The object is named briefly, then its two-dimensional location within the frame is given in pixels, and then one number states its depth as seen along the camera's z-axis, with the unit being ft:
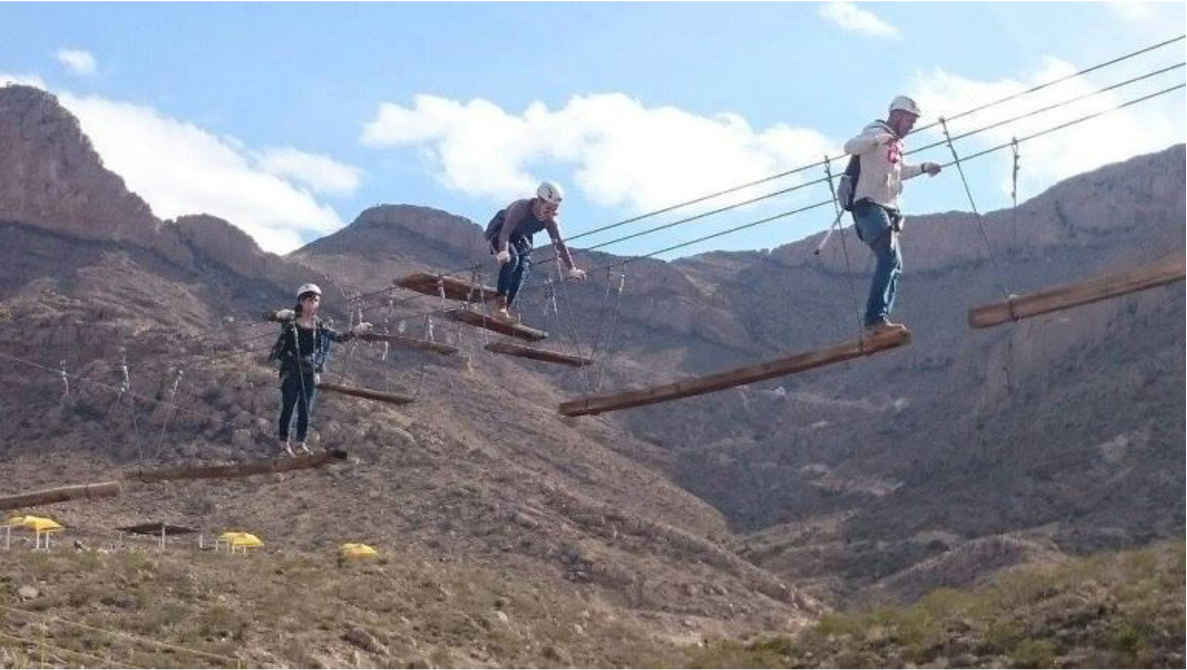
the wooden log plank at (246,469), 51.16
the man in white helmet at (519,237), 55.57
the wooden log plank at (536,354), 53.72
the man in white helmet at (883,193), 41.68
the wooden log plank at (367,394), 56.49
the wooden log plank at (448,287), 55.98
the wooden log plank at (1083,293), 29.12
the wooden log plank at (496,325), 54.85
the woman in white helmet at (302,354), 54.39
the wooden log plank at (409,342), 56.54
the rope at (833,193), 43.29
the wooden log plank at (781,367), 39.83
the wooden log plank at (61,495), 52.11
